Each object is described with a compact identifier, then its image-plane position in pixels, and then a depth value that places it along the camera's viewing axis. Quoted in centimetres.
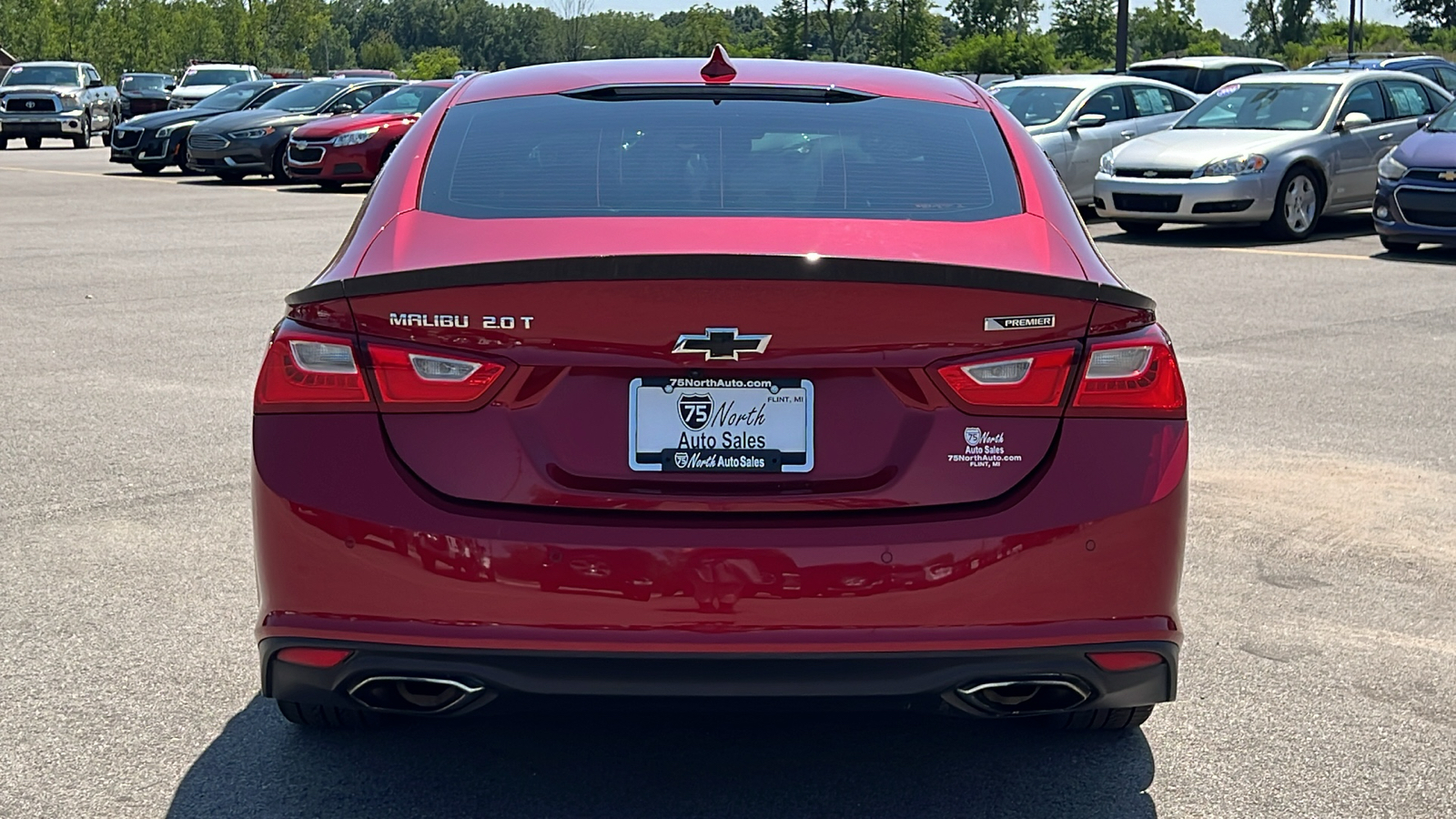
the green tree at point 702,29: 9431
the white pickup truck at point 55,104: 3647
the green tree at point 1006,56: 6825
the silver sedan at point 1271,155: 1623
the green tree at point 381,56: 12314
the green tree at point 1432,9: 9975
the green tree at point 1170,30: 9481
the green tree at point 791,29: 9188
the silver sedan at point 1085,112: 1906
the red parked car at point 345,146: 2361
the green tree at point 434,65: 8825
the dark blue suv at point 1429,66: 2464
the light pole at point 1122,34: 4384
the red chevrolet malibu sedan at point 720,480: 312
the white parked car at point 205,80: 3438
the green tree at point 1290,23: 9931
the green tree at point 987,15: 9775
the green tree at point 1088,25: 7900
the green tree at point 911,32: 8406
